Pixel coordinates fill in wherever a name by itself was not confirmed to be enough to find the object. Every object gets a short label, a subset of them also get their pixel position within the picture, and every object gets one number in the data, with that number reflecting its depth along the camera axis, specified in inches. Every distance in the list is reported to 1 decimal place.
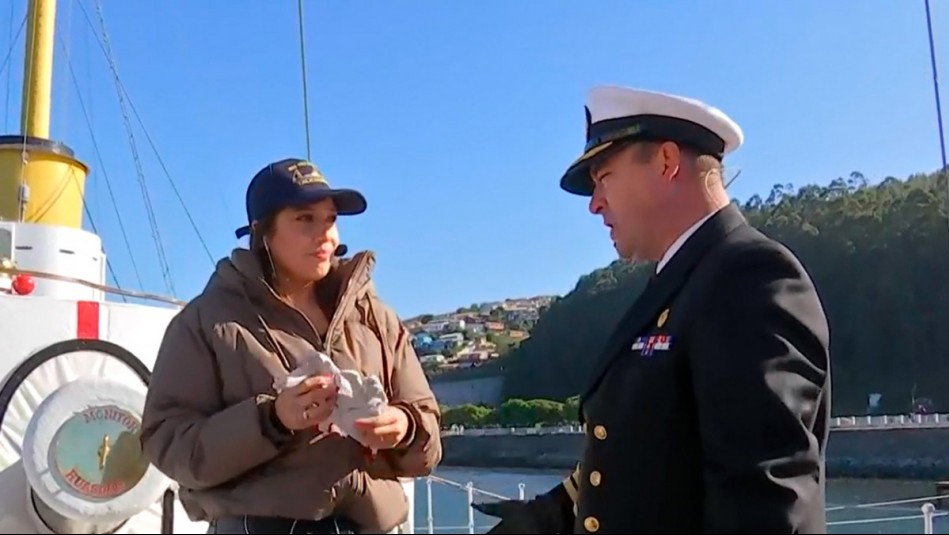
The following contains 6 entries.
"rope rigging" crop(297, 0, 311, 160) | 155.2
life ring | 162.2
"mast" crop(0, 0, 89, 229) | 301.3
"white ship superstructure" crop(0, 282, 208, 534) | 163.0
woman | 83.0
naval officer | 61.0
